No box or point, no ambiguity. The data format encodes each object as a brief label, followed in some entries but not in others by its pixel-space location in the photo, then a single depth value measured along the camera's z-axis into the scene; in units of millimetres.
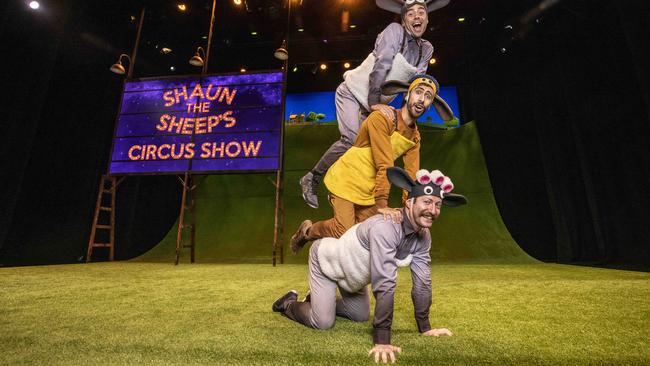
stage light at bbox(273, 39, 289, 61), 4777
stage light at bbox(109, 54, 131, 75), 4484
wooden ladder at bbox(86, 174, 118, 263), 4514
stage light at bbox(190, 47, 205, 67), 4875
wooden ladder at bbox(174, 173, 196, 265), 4316
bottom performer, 1211
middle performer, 1635
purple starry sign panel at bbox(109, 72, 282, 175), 4301
